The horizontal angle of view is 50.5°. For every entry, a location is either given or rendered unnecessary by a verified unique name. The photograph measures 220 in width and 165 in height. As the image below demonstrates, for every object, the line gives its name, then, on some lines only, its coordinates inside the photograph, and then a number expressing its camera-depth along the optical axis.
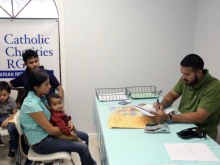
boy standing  2.52
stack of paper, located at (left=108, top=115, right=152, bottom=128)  1.72
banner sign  2.74
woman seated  1.75
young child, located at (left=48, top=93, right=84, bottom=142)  1.90
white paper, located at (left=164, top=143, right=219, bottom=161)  1.30
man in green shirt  1.79
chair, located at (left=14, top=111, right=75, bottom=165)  1.83
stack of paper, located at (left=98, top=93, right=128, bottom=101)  2.36
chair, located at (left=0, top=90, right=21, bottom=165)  2.34
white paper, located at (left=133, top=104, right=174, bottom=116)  1.77
